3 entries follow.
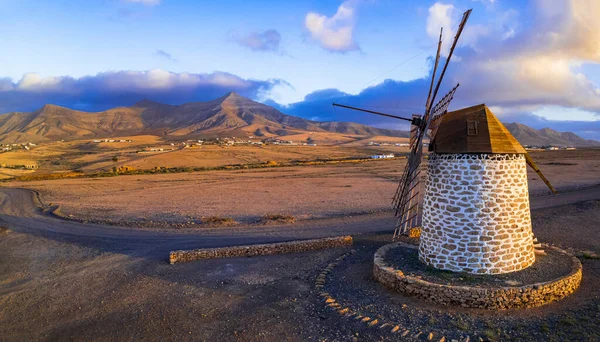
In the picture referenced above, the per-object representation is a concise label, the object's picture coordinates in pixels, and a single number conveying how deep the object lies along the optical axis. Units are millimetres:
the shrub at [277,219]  24250
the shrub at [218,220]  23972
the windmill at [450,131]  12133
